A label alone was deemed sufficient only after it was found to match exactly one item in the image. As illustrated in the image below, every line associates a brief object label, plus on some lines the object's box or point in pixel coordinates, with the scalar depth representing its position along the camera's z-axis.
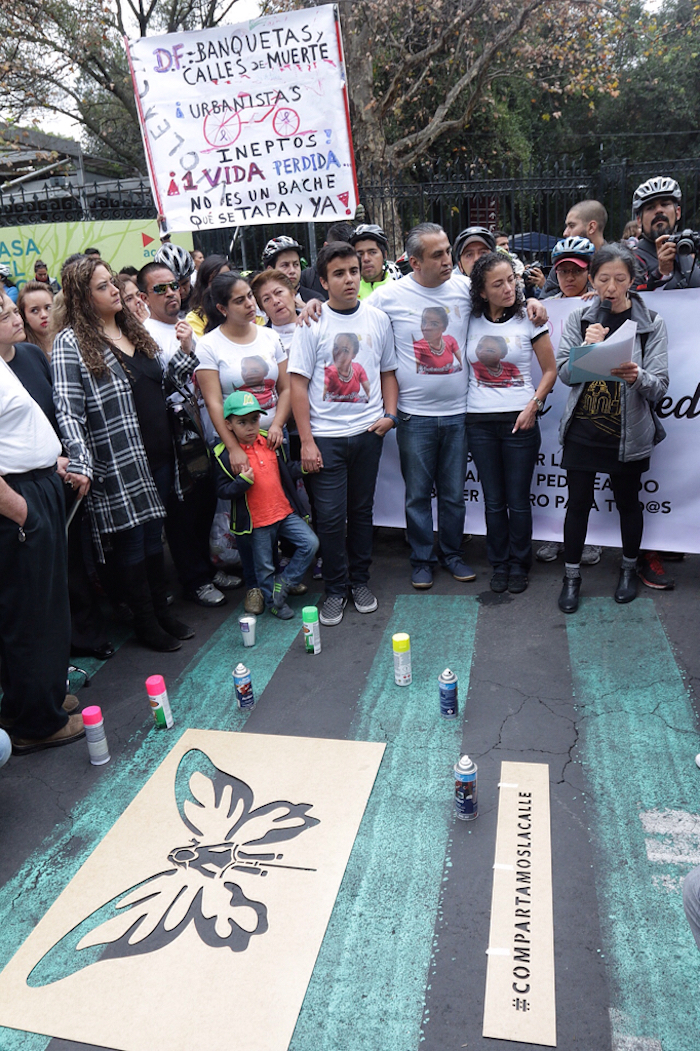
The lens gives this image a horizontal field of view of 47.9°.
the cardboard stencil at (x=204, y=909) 2.30
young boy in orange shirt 4.52
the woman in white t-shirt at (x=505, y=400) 4.39
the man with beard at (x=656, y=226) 4.52
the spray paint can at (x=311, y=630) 4.13
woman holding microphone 4.01
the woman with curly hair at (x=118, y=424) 3.85
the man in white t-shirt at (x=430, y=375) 4.42
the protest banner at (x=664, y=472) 4.37
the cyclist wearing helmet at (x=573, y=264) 4.49
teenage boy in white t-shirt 4.34
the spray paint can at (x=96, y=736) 3.40
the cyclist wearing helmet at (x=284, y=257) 5.14
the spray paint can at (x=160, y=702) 3.58
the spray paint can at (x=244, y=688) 3.71
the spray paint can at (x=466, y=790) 2.82
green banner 9.68
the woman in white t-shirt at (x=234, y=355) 4.36
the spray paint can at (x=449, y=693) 3.46
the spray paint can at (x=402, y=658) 3.71
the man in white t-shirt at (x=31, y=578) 3.20
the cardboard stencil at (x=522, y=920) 2.19
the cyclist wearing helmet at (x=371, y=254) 5.11
